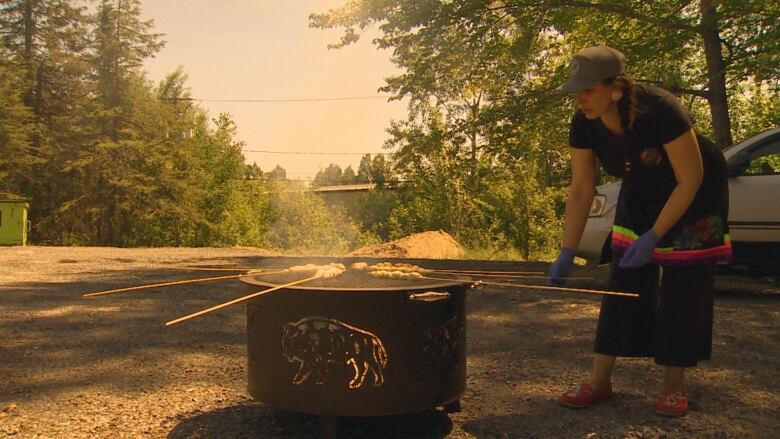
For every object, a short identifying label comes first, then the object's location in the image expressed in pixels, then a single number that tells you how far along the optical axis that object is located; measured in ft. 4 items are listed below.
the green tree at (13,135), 82.99
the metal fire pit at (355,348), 7.89
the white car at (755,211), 21.07
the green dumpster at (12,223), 56.80
